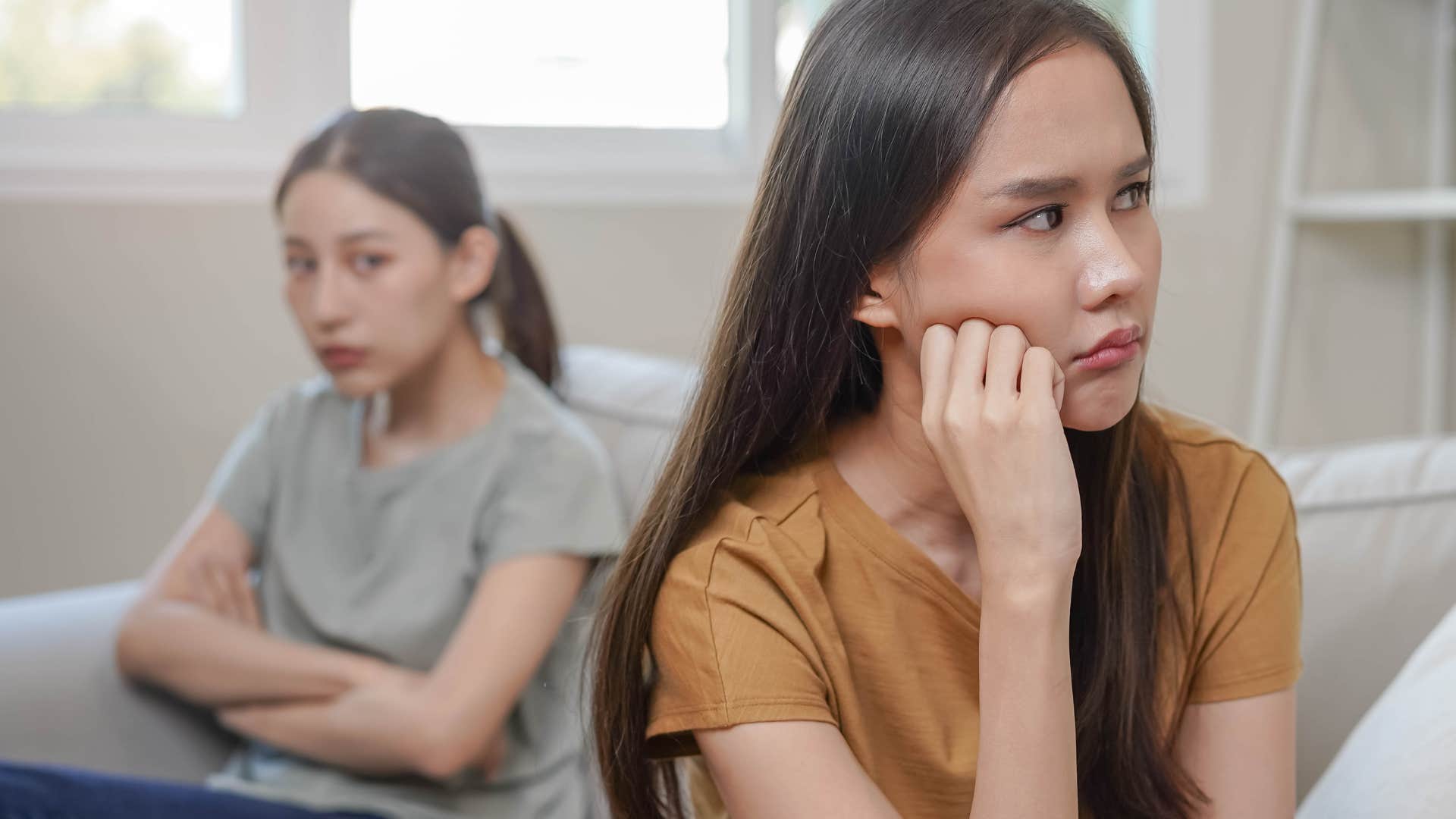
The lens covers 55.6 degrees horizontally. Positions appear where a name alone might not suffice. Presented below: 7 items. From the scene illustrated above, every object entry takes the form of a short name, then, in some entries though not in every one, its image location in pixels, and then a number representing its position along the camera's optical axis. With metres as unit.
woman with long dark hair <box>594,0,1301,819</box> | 0.85
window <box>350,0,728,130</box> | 2.38
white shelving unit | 2.75
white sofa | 1.16
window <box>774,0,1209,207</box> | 2.83
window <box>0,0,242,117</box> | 2.16
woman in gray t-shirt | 1.38
